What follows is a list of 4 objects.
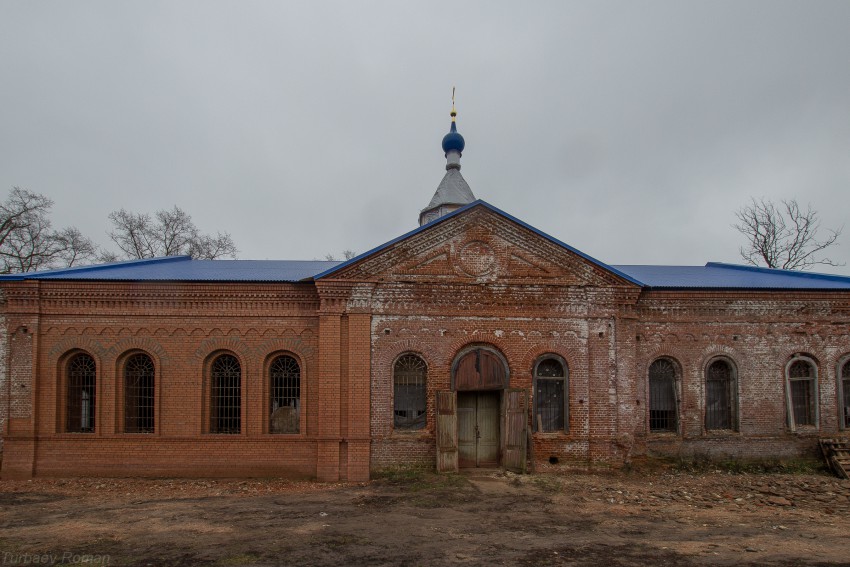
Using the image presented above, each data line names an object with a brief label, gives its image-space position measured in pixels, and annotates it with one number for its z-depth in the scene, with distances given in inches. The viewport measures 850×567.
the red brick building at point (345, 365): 468.1
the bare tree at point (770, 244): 1091.3
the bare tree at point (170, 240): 1220.5
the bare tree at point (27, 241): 1054.4
